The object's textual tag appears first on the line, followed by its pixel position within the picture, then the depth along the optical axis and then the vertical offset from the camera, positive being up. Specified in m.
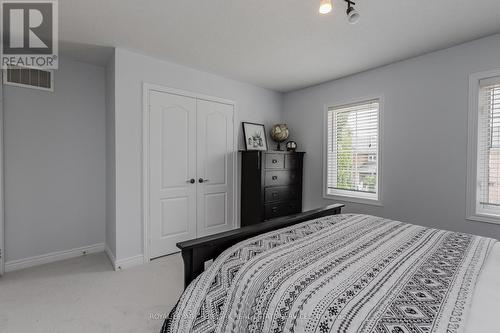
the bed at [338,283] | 0.83 -0.51
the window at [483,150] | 2.37 +0.14
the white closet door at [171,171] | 2.89 -0.11
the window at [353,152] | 3.23 +0.15
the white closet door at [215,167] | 3.32 -0.07
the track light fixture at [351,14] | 1.71 +1.07
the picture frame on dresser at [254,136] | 3.78 +0.43
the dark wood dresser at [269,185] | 3.41 -0.34
